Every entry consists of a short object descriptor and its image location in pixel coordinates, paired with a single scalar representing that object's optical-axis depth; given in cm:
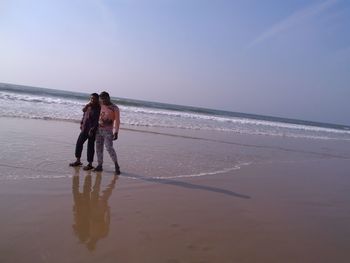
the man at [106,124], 716
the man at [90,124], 729
